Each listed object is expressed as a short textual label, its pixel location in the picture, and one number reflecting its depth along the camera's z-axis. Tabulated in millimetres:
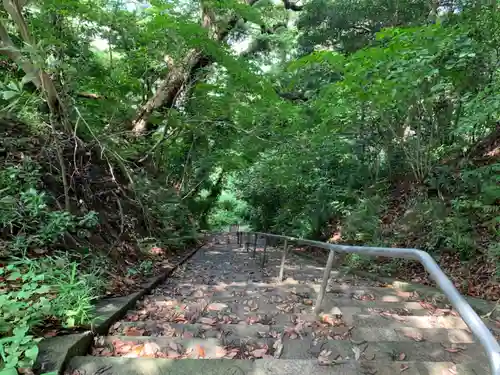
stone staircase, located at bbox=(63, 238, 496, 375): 1994
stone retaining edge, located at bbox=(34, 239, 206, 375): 2006
